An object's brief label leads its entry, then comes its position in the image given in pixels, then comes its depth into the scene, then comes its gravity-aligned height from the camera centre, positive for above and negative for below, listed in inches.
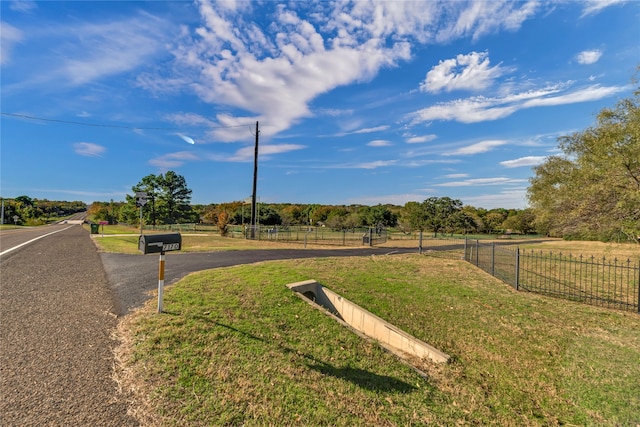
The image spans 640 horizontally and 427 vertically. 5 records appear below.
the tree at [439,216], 2091.5 +43.8
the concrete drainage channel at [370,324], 178.9 -80.8
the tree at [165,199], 1964.8 +107.0
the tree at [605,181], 400.8 +70.2
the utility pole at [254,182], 1005.8 +121.2
